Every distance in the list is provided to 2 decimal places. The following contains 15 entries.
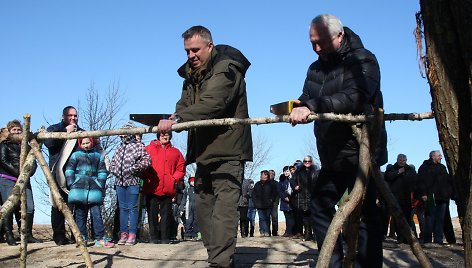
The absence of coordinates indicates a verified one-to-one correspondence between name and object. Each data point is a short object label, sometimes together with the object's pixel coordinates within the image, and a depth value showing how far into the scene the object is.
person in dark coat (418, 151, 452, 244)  12.01
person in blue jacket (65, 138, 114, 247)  8.78
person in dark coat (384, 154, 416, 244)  12.44
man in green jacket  5.49
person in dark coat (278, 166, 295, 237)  15.62
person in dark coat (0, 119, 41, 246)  9.04
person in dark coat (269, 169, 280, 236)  17.17
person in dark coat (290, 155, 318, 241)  12.70
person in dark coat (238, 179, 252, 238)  17.25
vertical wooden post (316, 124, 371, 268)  3.91
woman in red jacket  10.08
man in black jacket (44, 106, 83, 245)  8.76
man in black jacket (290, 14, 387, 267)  4.61
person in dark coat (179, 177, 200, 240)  15.19
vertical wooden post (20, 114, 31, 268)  5.25
